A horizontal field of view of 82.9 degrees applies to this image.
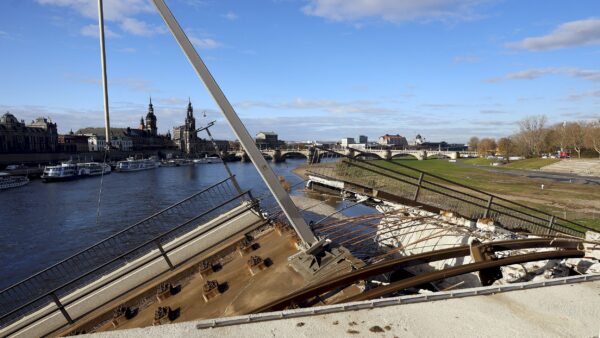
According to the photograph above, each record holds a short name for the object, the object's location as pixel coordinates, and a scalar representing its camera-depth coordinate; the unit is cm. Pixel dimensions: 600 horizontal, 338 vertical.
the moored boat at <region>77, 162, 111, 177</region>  9325
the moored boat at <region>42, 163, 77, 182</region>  8181
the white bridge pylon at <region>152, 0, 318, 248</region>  718
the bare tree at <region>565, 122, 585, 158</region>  9825
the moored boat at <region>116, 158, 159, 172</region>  11429
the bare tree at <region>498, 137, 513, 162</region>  11938
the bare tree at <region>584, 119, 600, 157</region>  8750
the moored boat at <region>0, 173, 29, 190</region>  6978
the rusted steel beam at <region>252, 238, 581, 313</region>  532
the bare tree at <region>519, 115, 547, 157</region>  11412
